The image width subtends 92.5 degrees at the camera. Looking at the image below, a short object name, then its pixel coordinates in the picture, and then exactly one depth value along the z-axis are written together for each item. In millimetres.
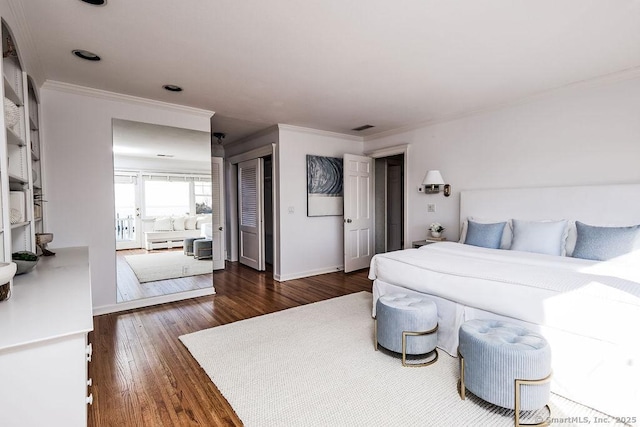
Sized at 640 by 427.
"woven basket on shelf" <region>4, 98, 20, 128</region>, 1722
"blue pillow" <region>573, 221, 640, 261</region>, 2668
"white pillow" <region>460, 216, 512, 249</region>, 3691
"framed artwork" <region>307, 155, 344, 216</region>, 5195
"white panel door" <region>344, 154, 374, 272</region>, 5316
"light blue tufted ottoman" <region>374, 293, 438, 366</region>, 2316
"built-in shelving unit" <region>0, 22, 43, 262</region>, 1603
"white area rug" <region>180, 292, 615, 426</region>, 1771
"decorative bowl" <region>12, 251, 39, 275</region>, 1927
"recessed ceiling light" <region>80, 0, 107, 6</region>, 1872
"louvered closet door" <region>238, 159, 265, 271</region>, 5572
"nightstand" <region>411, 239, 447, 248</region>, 4371
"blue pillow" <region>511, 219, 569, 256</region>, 3161
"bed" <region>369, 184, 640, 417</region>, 1740
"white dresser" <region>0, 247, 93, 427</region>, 1078
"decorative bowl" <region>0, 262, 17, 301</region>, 1329
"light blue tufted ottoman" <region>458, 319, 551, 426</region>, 1672
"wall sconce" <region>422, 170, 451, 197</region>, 4359
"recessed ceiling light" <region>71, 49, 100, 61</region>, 2523
